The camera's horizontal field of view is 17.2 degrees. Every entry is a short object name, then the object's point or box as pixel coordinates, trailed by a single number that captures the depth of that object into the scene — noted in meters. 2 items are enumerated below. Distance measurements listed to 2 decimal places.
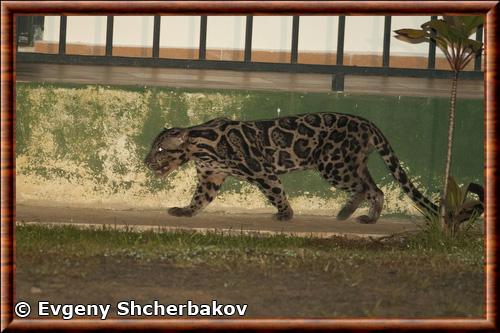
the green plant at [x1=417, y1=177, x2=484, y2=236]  18.40
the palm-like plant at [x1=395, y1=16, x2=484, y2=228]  18.07
